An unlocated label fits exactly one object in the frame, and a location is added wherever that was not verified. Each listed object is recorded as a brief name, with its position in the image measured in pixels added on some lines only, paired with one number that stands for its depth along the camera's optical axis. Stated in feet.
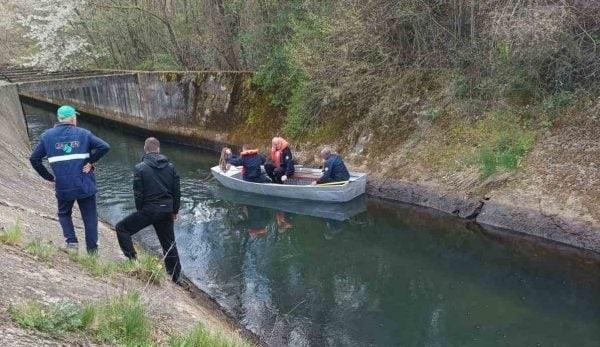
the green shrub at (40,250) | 20.26
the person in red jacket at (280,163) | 49.88
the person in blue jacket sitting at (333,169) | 46.16
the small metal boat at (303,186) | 46.73
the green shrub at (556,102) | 41.86
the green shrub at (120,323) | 14.66
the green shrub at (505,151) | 42.14
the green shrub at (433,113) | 50.03
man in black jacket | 23.43
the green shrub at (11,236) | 20.35
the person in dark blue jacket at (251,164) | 50.98
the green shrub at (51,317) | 13.51
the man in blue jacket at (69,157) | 21.22
